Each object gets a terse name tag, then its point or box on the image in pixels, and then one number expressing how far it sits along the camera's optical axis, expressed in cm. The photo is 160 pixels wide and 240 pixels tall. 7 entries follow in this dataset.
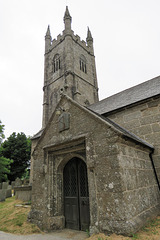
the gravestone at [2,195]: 1265
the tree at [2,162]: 2116
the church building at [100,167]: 416
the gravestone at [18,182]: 1768
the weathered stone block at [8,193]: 1527
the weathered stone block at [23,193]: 1088
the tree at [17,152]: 2897
